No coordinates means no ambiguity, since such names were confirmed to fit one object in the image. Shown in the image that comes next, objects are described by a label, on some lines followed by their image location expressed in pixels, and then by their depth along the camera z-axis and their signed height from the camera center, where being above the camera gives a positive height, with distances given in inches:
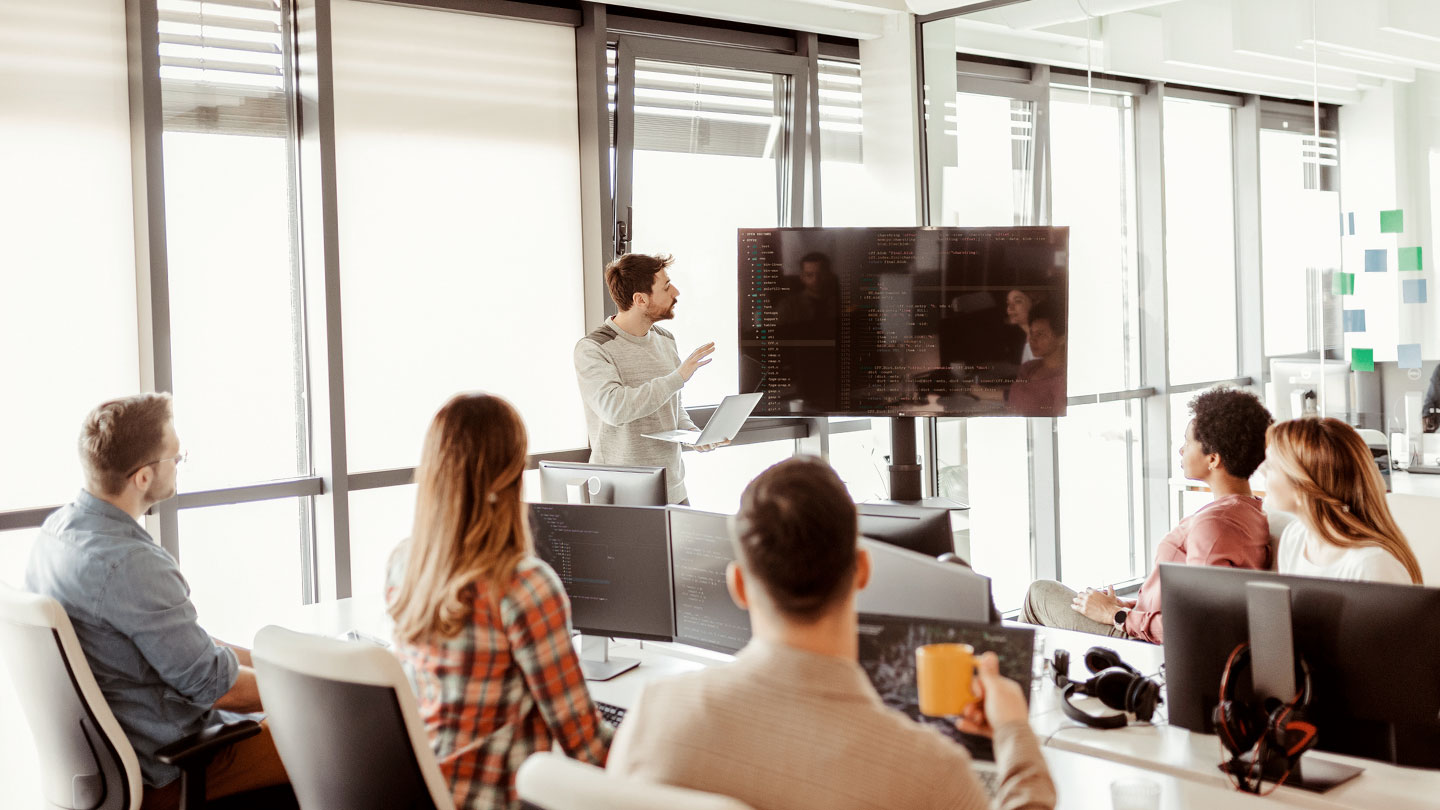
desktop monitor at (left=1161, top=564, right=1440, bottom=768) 72.2 -19.5
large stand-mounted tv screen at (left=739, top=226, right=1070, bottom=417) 166.2 +6.3
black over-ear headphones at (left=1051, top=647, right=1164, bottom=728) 90.1 -26.6
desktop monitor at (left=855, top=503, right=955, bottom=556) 100.0 -14.4
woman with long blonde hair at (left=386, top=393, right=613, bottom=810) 75.9 -16.4
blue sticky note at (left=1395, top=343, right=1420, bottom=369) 145.4 -0.7
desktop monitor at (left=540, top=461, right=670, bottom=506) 117.6 -11.9
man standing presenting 159.5 -0.1
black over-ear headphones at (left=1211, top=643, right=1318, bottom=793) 75.2 -24.8
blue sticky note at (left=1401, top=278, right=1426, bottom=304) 145.2 +7.3
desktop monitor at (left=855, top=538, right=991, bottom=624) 77.8 -15.9
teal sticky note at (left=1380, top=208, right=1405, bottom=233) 147.0 +16.4
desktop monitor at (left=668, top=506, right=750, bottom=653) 96.4 -18.3
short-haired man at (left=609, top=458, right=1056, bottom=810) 50.1 -15.3
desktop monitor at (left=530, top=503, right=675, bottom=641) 102.3 -17.4
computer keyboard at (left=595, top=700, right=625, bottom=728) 92.5 -27.6
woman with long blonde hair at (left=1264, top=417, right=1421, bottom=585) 89.6 -11.9
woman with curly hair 110.9 -15.5
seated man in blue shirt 94.7 -17.8
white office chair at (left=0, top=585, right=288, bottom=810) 87.7 -27.1
